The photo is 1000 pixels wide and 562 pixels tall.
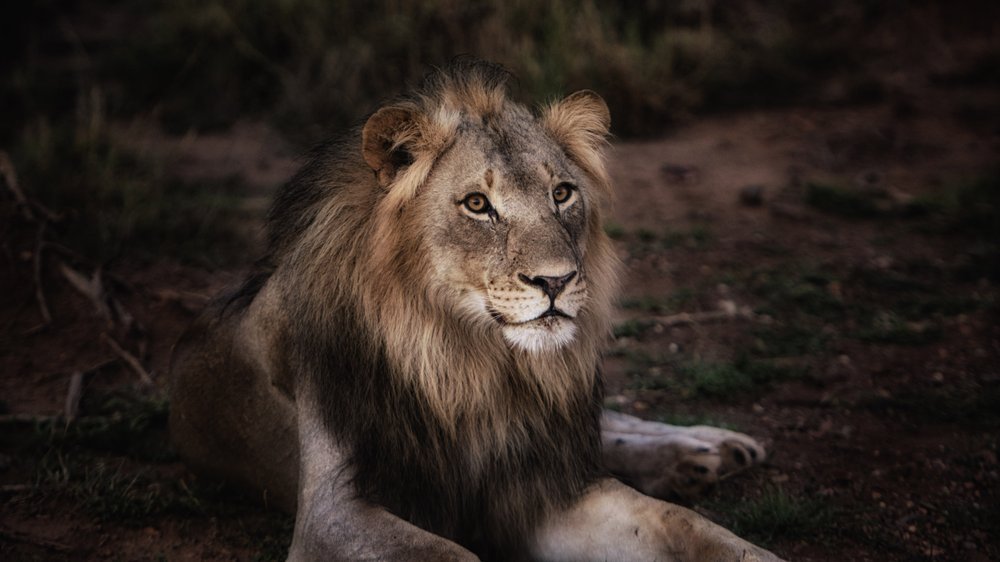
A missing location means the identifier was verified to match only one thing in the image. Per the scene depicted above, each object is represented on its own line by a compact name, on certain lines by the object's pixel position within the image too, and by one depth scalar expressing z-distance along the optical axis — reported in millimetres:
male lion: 5953
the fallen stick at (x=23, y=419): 8703
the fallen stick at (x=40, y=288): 10266
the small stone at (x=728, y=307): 11758
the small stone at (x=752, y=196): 15016
